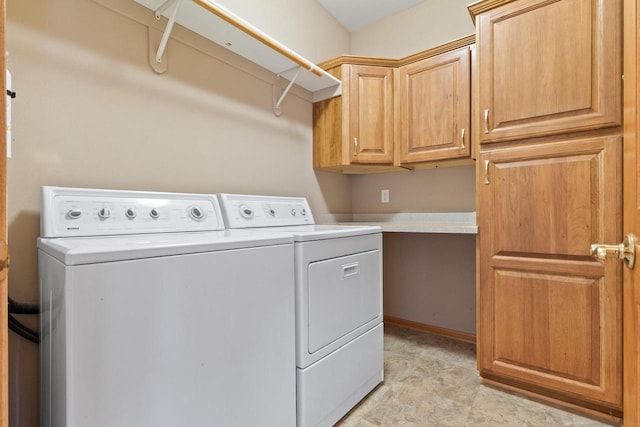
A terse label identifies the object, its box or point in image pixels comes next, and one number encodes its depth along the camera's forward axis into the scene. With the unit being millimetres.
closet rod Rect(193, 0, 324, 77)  1334
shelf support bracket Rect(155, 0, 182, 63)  1305
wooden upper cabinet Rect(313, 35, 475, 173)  2035
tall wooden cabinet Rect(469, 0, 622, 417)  1358
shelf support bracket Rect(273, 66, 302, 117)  1940
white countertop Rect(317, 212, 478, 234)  1930
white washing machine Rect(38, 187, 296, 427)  717
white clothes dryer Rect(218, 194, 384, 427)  1207
